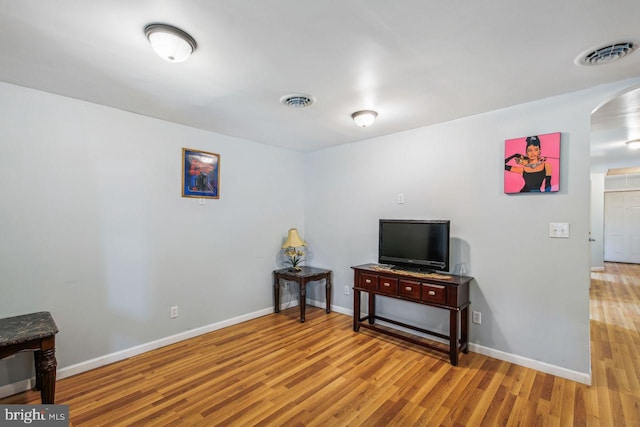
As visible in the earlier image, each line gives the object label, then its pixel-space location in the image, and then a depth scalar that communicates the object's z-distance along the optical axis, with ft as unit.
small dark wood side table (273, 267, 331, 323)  12.31
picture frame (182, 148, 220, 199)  10.66
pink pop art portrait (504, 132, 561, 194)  8.11
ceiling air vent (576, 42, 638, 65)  5.67
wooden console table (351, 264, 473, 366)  8.73
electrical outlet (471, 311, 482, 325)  9.42
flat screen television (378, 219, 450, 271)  9.55
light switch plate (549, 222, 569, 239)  7.97
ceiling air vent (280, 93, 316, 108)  8.11
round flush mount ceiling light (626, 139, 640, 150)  13.03
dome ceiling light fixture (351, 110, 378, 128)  9.09
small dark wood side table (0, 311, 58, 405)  6.03
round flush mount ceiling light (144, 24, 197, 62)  5.11
